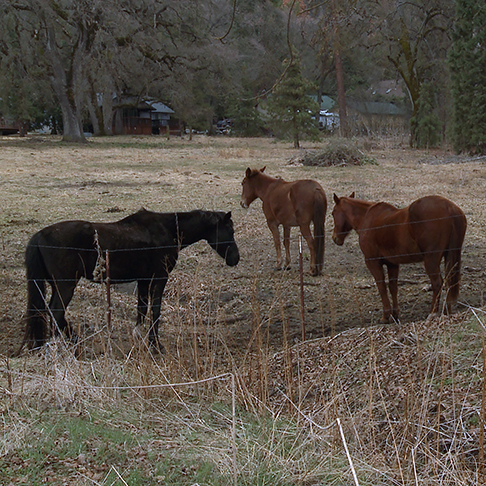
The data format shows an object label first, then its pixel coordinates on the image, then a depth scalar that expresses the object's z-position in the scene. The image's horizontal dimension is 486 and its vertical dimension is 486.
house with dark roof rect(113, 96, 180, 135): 65.81
